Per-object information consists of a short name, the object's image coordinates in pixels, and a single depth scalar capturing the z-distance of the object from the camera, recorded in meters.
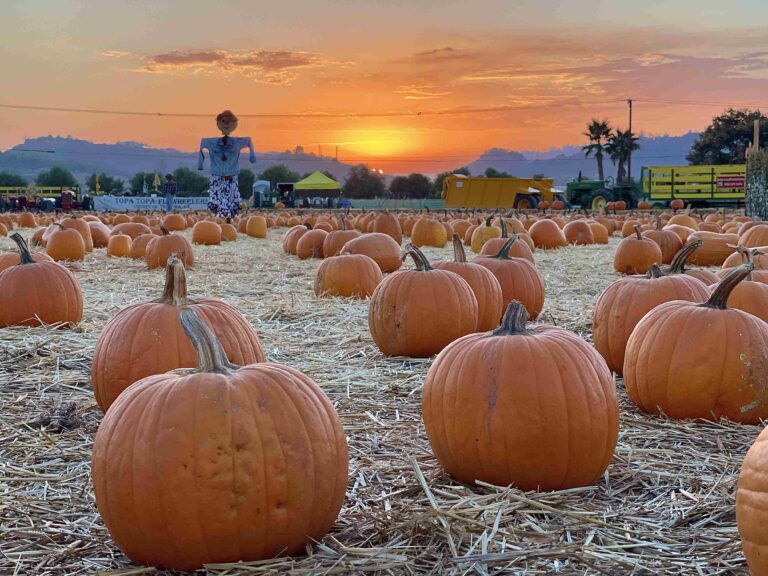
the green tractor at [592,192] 40.50
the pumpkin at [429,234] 15.39
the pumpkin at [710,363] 3.83
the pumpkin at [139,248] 12.88
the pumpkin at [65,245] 12.24
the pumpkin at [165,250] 11.30
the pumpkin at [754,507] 2.05
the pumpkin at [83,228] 14.39
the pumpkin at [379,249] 9.73
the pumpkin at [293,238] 13.95
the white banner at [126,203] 41.41
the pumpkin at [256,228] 19.62
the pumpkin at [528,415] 3.05
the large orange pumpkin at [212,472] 2.37
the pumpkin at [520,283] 6.58
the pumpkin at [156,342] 3.71
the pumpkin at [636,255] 10.23
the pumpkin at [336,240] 12.07
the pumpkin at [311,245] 13.03
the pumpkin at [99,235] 15.77
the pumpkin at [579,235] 16.36
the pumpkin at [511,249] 9.01
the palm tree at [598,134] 83.31
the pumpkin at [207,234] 16.66
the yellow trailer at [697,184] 40.50
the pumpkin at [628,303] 4.83
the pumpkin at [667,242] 11.25
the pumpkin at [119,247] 13.59
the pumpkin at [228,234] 17.98
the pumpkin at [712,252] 10.82
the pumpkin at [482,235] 13.70
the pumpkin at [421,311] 5.36
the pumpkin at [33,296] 6.29
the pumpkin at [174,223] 19.96
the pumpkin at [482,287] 6.00
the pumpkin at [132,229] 15.68
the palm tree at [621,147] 77.69
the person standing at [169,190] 30.14
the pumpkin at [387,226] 15.36
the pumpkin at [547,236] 15.18
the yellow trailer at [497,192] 41.47
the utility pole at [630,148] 74.01
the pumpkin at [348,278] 8.09
